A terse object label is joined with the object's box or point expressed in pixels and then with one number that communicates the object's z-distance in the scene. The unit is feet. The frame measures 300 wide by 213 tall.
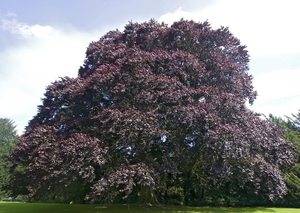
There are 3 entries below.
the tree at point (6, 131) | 161.54
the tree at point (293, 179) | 49.11
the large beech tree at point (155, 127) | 29.38
